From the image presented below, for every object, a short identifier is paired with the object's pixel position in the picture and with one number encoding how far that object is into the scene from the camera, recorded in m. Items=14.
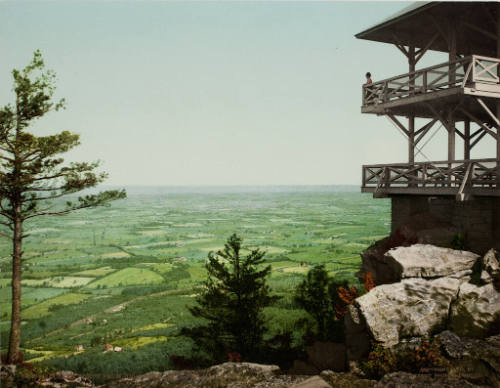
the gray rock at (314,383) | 11.59
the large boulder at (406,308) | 14.16
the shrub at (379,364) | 12.75
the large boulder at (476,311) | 13.28
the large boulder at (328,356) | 17.00
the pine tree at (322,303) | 23.00
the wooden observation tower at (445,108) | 16.88
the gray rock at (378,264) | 18.51
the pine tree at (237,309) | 21.52
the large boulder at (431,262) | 15.88
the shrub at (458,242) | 17.03
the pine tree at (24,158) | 17.05
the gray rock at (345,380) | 12.19
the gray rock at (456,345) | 12.10
